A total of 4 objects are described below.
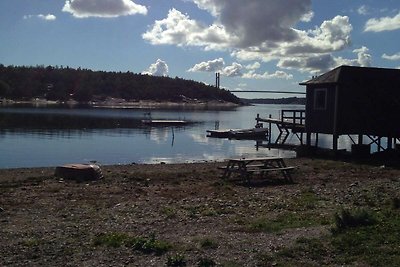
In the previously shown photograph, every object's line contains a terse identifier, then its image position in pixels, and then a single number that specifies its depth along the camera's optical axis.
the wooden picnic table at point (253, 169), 19.14
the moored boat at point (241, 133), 62.86
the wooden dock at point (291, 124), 44.12
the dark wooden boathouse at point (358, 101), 31.41
